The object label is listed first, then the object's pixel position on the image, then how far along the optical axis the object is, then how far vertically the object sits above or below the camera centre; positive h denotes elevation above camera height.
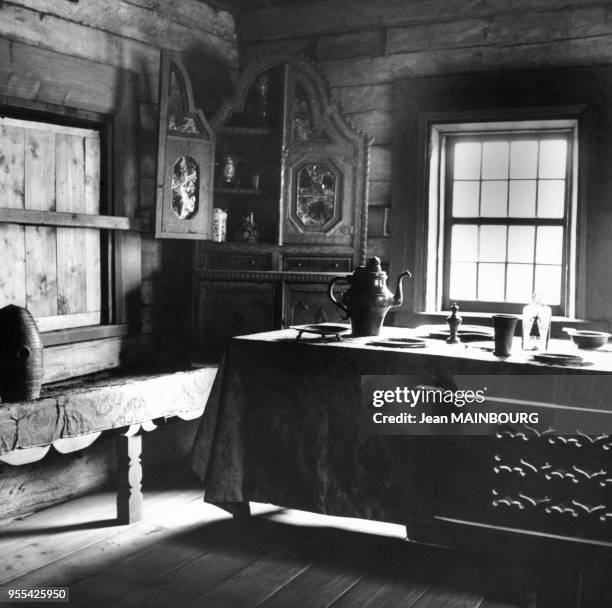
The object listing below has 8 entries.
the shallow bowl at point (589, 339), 3.54 -0.36
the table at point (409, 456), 3.02 -0.85
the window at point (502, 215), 4.93 +0.28
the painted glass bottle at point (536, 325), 3.43 -0.29
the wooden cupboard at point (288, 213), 5.00 +0.28
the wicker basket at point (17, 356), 3.60 -0.50
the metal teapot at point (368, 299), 3.71 -0.20
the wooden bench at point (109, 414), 3.52 -0.80
